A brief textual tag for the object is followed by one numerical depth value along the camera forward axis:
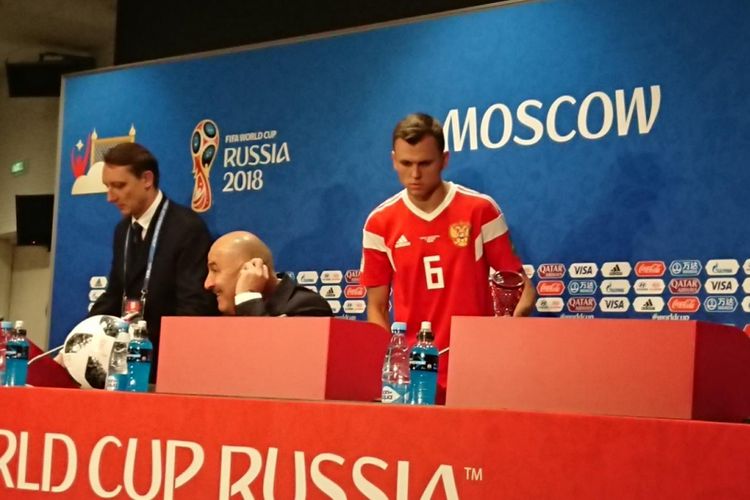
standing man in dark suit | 3.86
